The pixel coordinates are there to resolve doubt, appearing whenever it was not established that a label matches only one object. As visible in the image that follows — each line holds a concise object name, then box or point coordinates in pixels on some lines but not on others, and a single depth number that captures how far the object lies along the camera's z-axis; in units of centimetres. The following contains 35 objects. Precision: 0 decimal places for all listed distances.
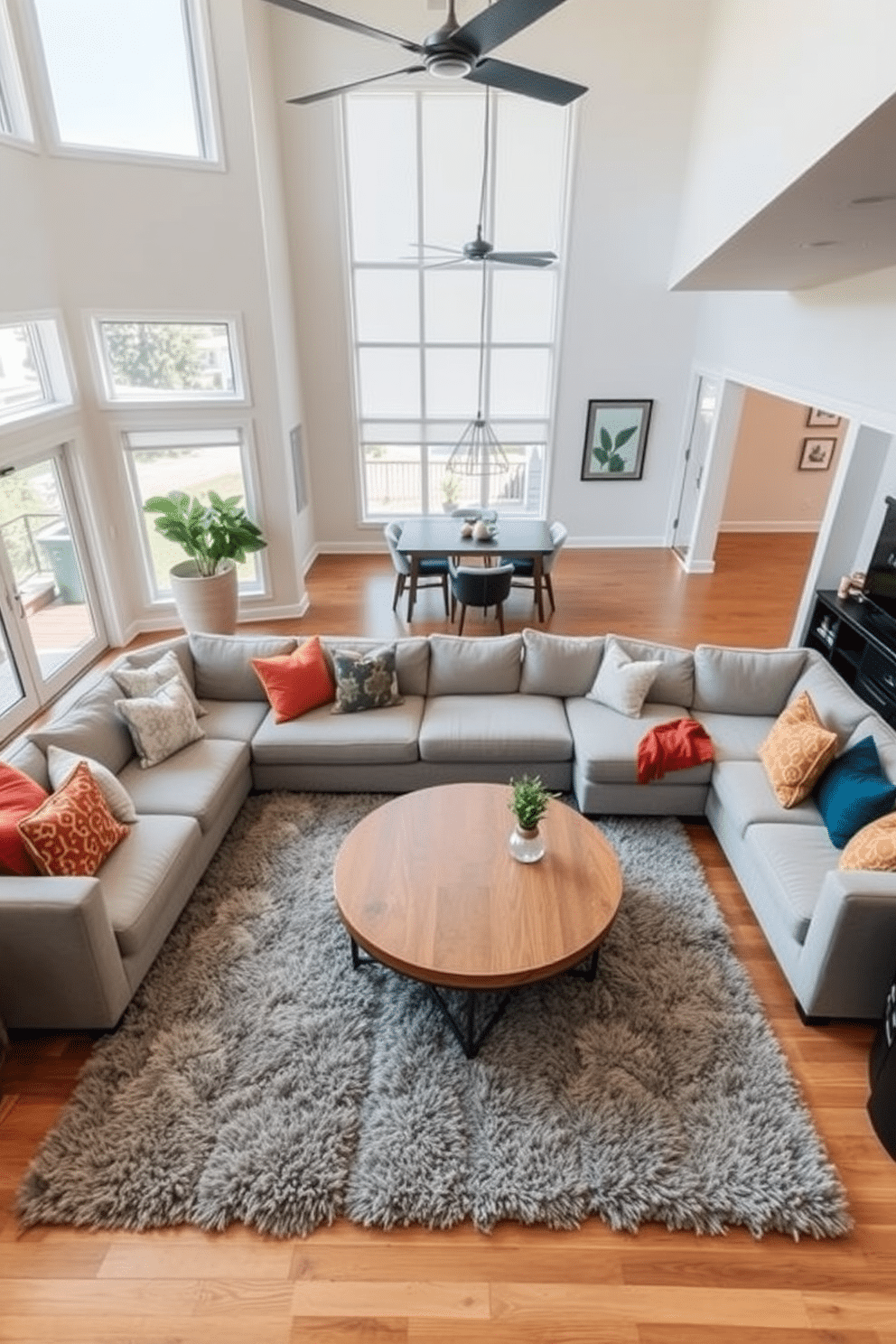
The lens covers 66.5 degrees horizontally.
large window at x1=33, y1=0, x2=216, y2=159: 462
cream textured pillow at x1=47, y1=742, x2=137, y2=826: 306
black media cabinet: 406
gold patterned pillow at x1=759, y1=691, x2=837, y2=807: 324
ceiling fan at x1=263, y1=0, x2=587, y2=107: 232
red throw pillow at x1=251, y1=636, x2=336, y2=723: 401
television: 438
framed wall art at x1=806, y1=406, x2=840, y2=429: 860
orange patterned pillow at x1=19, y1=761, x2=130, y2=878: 262
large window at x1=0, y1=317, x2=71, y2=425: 470
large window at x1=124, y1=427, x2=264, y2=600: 577
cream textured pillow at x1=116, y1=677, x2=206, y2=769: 358
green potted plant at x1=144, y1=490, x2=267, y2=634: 553
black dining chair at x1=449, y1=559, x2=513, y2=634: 578
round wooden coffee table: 249
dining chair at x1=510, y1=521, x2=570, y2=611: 630
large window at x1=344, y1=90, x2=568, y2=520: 670
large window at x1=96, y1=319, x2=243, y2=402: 547
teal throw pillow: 293
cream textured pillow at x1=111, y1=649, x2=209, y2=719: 379
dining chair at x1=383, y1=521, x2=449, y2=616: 637
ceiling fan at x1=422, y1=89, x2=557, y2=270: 524
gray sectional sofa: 251
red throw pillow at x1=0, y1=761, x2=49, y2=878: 257
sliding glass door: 469
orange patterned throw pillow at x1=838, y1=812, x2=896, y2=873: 258
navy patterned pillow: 405
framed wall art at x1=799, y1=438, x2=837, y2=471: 872
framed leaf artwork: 779
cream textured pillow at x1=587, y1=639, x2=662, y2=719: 395
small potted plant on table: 280
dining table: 612
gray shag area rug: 218
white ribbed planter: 573
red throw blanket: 359
